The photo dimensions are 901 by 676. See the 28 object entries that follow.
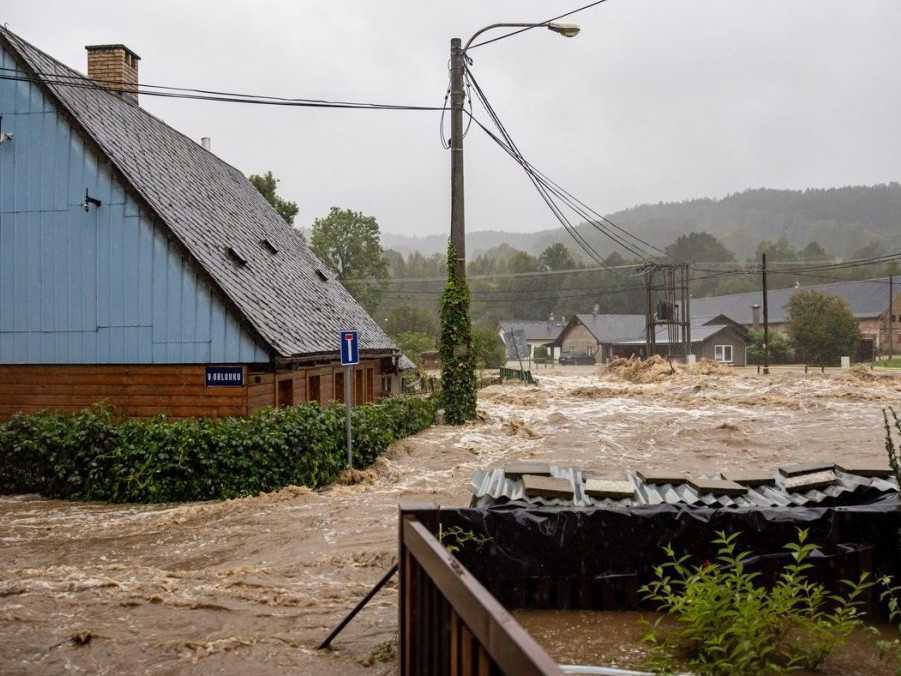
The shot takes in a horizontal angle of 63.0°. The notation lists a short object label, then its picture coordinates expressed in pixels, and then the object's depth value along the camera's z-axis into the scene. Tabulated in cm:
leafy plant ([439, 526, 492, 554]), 612
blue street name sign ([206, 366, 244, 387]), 1433
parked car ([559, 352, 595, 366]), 8831
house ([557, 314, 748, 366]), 7488
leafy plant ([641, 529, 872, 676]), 465
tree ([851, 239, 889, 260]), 13834
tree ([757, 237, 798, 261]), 13575
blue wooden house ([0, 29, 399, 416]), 1447
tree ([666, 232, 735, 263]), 13175
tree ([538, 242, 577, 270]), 12419
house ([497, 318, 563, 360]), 10162
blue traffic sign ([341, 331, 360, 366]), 1310
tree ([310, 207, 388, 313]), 6544
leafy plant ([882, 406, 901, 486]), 527
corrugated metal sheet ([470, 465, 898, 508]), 664
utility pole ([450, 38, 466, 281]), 2088
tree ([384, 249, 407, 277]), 15618
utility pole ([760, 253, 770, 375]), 4910
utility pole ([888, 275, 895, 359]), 6550
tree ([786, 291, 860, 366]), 5822
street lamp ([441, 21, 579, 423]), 2091
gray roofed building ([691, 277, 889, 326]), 7500
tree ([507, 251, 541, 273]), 12862
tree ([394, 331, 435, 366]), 4666
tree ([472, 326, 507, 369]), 5376
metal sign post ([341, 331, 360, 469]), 1308
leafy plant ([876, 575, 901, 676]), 486
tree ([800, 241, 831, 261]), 13312
